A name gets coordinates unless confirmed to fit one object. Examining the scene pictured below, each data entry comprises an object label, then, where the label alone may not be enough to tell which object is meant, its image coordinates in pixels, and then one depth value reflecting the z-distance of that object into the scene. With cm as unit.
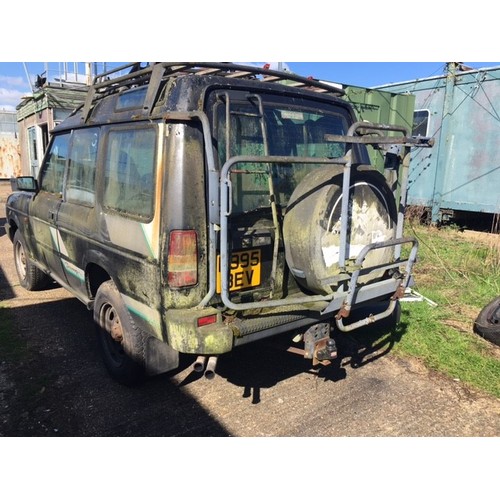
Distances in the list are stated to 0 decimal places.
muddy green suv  262
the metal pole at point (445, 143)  926
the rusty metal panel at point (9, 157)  2216
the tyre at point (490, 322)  424
